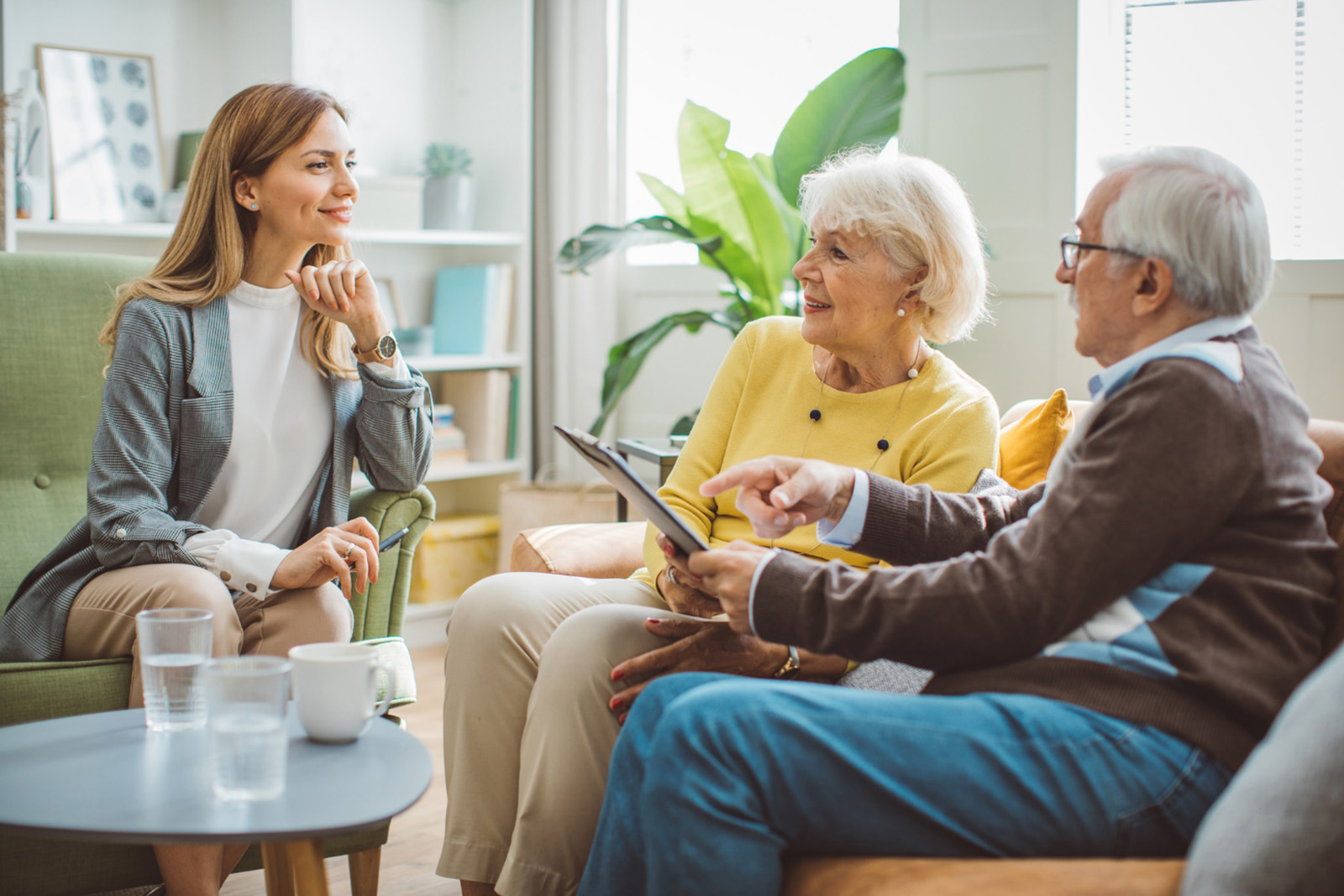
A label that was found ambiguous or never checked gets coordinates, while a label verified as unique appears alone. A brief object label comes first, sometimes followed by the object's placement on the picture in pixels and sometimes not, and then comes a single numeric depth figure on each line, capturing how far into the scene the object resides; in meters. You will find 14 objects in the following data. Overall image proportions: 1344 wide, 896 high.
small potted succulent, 3.60
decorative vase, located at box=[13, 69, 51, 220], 2.68
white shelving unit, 3.15
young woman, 1.68
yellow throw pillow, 1.76
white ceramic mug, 1.15
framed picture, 2.90
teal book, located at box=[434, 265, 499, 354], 3.65
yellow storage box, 3.57
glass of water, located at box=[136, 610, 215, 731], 1.21
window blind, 2.57
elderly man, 1.08
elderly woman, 1.50
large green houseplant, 2.74
